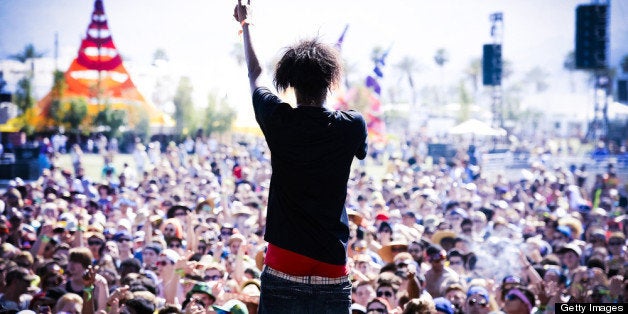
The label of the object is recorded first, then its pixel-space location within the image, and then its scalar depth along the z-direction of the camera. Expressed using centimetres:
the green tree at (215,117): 4969
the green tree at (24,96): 4084
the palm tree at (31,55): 4141
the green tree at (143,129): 4150
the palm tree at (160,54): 7487
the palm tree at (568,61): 10119
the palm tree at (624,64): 6322
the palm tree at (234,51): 7487
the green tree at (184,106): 4944
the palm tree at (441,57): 10488
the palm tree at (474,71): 9525
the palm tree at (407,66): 11808
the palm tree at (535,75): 16412
